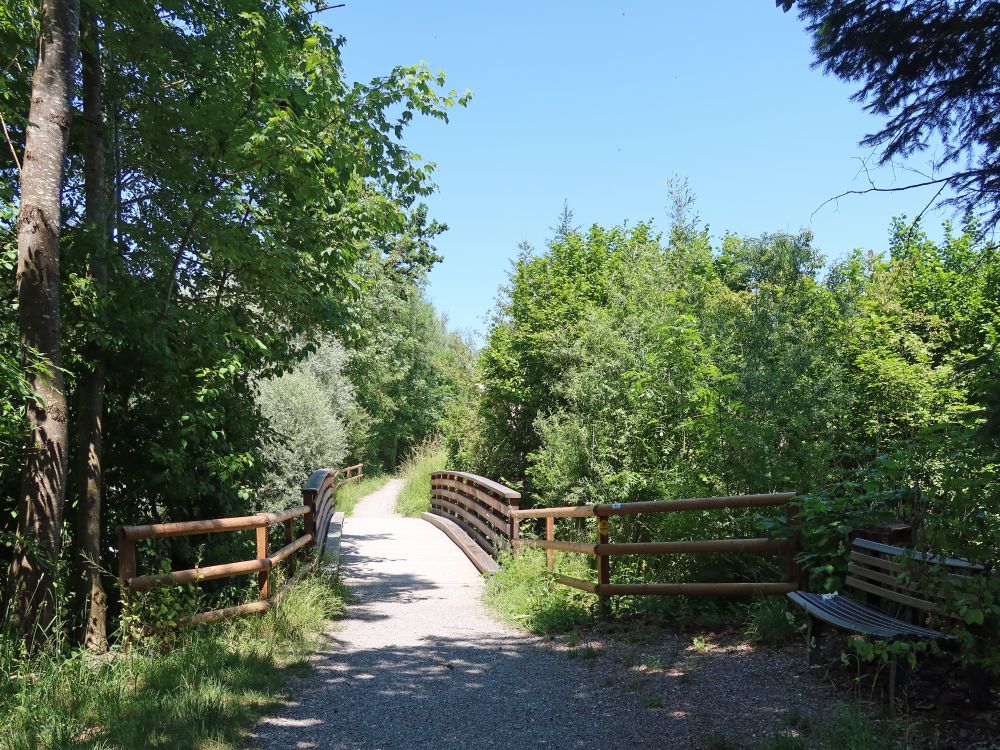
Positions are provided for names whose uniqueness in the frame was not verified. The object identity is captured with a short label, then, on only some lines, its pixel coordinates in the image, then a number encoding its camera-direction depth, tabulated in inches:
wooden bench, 151.2
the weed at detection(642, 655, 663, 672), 211.2
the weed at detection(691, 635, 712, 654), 220.9
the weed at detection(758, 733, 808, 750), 138.3
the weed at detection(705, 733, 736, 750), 148.1
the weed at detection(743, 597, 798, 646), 214.8
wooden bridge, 168.4
